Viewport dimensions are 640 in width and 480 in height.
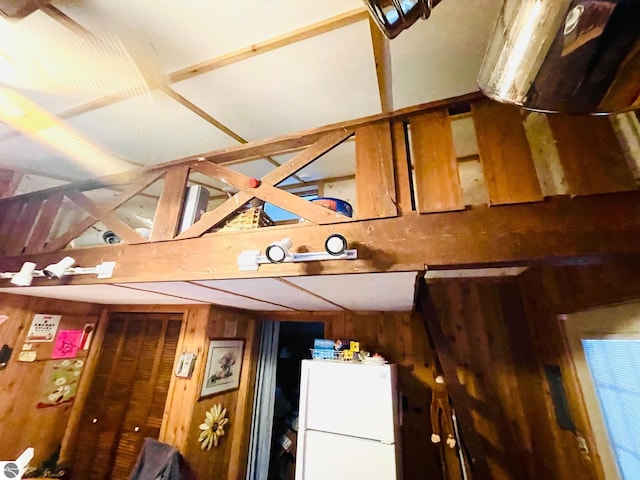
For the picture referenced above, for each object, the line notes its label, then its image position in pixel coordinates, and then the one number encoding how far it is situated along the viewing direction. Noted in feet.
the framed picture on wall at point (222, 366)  7.55
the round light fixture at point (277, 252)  3.31
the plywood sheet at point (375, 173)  3.52
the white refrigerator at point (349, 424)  5.17
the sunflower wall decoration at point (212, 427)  7.20
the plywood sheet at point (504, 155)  3.05
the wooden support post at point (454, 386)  4.95
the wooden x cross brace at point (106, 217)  4.83
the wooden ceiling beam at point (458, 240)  2.71
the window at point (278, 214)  7.49
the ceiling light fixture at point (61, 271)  4.68
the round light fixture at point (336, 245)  3.16
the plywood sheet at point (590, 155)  2.80
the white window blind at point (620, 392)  3.93
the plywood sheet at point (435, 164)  3.30
